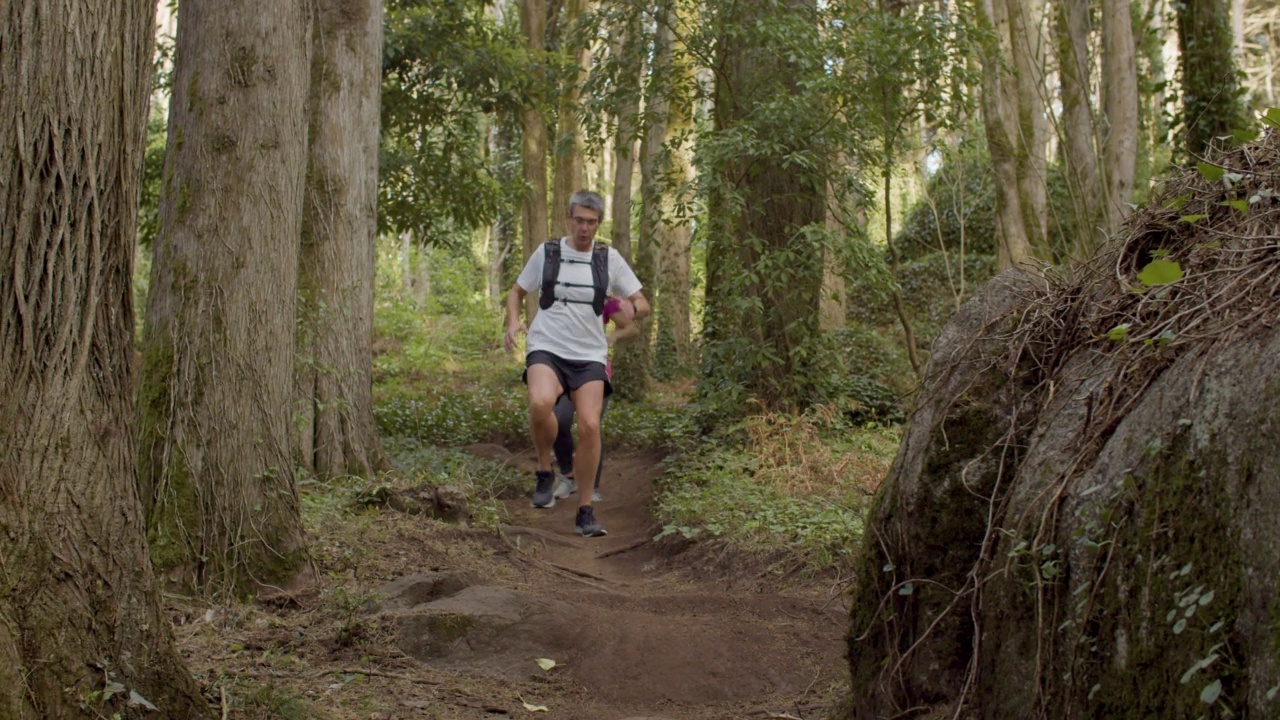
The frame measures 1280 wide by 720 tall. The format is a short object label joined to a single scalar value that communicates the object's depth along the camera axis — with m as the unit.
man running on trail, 8.05
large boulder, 2.26
